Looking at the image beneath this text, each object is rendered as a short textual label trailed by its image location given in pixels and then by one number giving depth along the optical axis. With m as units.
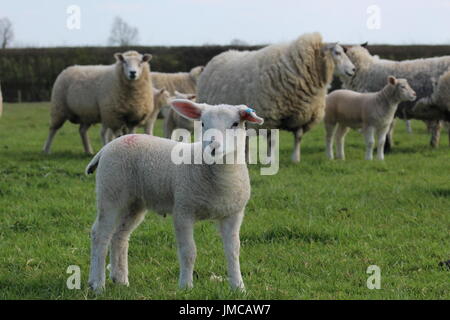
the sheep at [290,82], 10.35
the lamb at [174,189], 3.95
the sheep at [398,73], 12.38
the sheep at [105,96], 11.58
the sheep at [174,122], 12.74
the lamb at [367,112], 11.02
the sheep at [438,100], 12.05
